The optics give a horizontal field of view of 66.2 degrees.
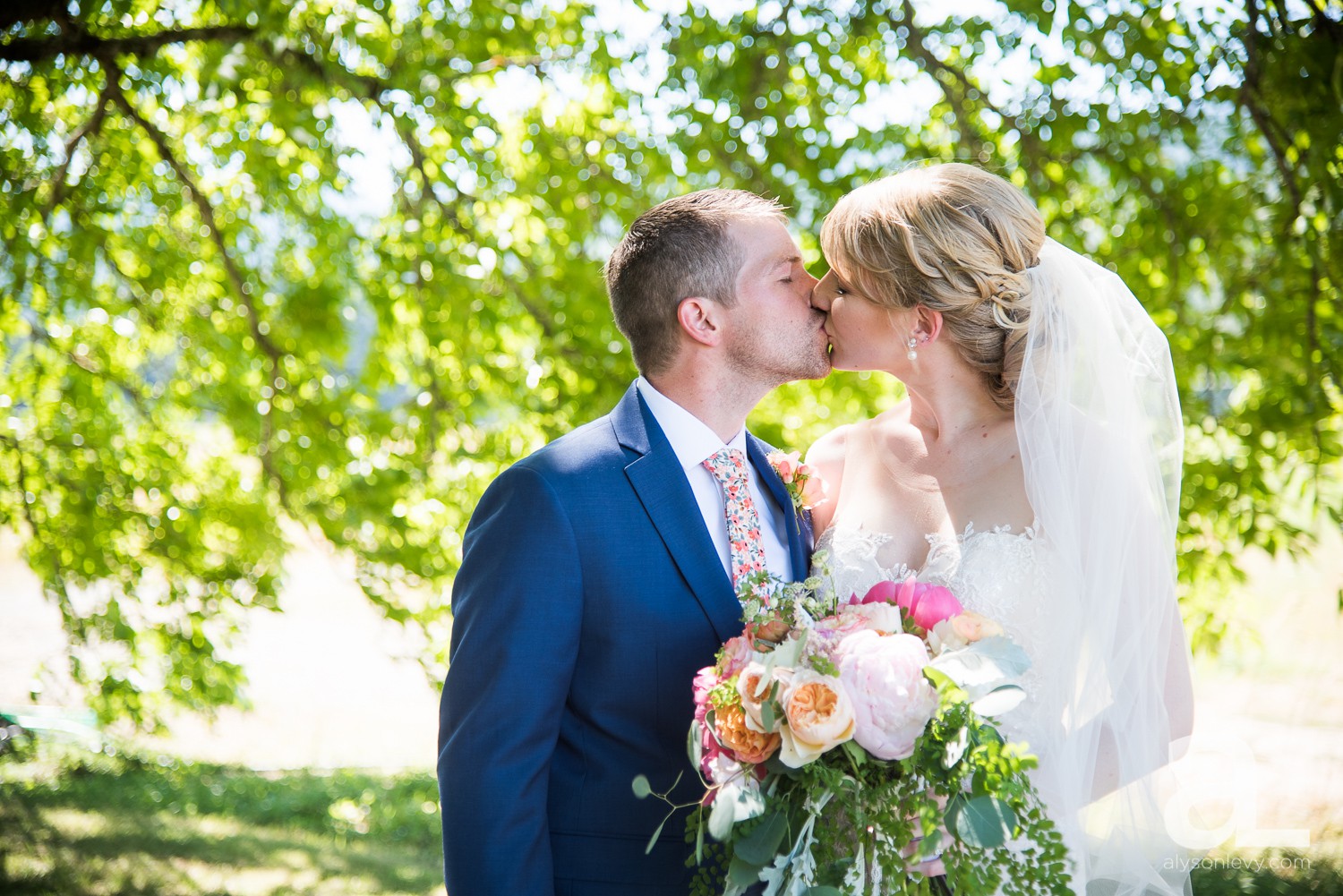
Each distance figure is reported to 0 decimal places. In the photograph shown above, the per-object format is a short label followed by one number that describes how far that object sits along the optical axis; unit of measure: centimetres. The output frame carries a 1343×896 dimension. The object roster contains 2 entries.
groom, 210
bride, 229
